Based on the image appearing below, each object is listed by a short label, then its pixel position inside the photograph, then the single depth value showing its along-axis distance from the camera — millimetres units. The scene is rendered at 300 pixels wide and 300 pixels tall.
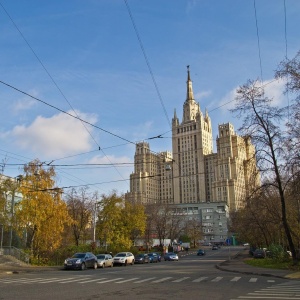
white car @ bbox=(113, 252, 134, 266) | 43719
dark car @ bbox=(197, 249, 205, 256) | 78438
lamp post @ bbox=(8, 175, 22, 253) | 39388
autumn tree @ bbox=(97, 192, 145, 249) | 54656
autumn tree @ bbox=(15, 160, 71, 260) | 39094
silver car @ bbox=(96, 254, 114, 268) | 38625
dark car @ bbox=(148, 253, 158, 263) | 56184
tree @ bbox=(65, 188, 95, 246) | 60588
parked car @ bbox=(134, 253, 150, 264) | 51828
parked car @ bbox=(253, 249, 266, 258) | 50172
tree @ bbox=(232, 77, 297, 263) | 30130
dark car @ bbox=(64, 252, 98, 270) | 32375
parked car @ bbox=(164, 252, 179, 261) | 60234
